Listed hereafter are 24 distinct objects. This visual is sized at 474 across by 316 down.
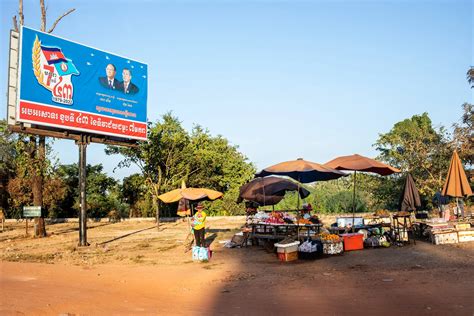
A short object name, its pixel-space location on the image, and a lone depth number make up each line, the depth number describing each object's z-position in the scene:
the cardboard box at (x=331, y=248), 11.77
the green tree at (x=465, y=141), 24.16
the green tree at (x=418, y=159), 24.88
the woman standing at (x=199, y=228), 12.59
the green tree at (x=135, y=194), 29.10
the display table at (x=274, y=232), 13.55
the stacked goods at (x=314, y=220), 14.15
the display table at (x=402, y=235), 13.19
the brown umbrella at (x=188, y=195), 14.41
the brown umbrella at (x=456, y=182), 13.56
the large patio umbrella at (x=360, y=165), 12.85
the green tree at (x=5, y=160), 25.79
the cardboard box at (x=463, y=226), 13.23
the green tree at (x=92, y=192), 29.64
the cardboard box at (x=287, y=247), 11.23
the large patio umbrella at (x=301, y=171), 12.40
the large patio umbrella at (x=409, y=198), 13.42
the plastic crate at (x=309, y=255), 11.41
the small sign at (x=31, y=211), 17.48
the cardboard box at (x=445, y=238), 12.90
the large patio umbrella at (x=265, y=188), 17.06
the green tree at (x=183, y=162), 27.20
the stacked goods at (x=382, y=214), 13.88
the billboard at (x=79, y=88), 14.71
